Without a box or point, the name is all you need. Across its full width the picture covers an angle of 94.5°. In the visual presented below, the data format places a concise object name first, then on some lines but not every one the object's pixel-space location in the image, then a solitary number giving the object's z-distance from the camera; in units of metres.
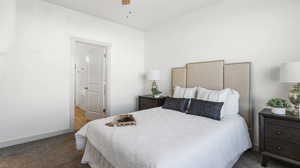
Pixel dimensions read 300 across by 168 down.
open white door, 3.94
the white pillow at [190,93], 2.71
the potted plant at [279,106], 1.82
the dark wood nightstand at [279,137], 1.68
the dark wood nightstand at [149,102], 3.43
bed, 1.15
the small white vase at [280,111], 1.81
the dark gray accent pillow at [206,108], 2.07
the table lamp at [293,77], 1.70
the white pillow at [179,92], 2.86
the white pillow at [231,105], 2.25
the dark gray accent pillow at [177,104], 2.54
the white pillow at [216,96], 2.29
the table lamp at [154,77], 3.61
